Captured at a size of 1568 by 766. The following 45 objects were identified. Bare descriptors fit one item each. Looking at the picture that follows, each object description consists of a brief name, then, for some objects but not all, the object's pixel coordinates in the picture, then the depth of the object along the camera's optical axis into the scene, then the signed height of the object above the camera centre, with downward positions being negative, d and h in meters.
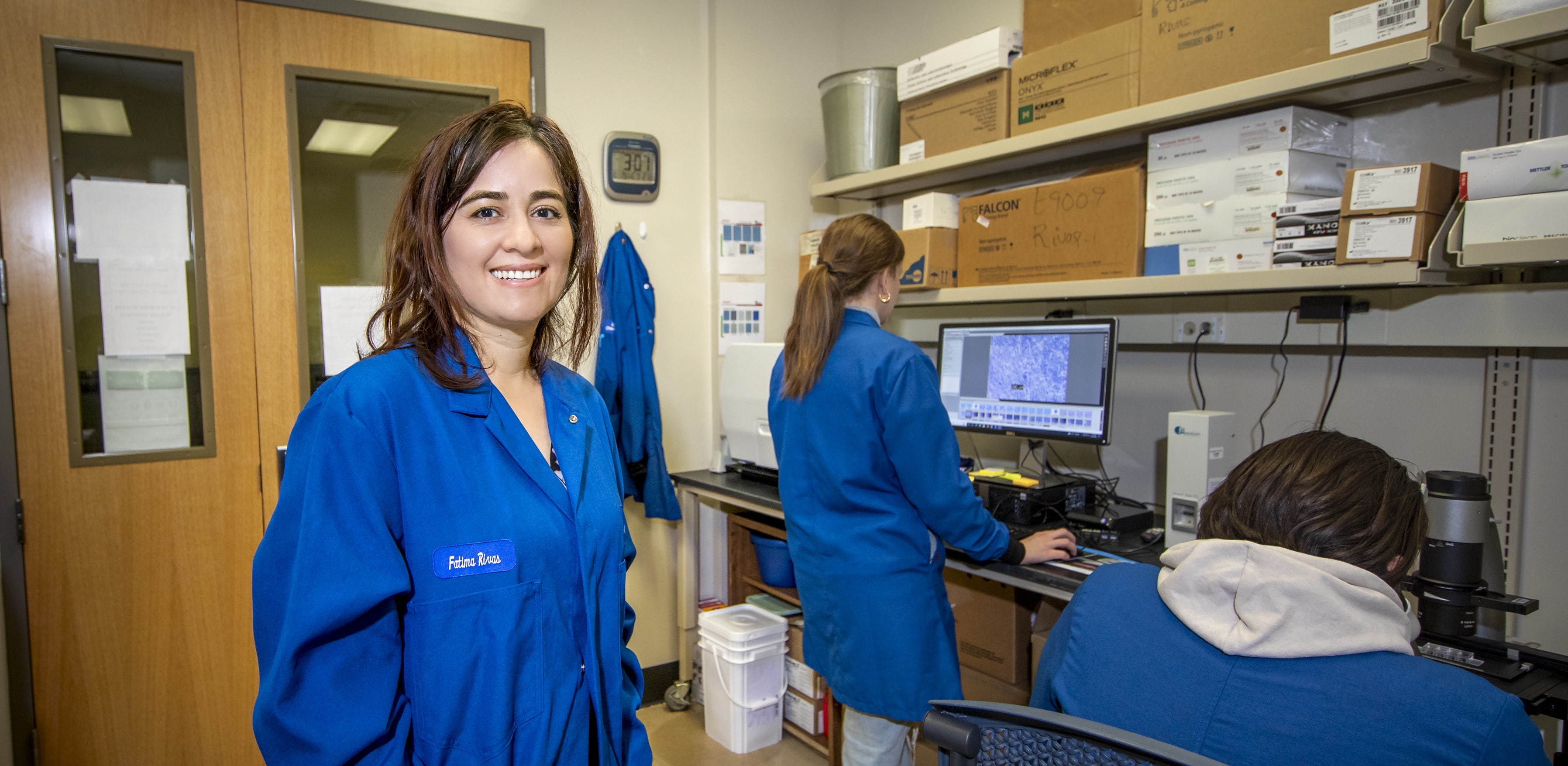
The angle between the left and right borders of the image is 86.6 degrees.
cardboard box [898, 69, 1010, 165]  2.38 +0.64
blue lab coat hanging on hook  2.82 -0.14
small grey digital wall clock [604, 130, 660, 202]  2.88 +0.58
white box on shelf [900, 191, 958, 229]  2.54 +0.38
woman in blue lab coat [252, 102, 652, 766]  0.80 -0.20
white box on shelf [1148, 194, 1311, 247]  1.78 +0.25
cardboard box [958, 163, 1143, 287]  2.04 +0.27
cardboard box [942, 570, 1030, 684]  2.02 -0.73
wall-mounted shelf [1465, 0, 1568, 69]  1.35 +0.50
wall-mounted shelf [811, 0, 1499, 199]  1.53 +0.50
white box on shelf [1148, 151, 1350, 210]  1.75 +0.34
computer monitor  2.14 -0.13
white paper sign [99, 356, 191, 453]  2.25 -0.19
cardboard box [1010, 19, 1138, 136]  2.02 +0.65
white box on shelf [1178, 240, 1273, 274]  1.79 +0.17
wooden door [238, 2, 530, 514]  2.37 +0.53
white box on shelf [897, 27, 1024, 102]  2.33 +0.79
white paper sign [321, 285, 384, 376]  2.50 +0.04
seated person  0.78 -0.33
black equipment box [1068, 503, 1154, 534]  2.01 -0.46
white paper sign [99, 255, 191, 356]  2.23 +0.08
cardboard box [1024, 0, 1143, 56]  2.05 +0.81
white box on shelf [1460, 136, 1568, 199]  1.35 +0.27
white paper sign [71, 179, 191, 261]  2.20 +0.31
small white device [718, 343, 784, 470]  2.66 -0.22
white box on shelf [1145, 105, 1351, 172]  1.76 +0.43
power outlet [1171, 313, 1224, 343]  2.10 +0.01
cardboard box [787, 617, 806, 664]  2.60 -0.96
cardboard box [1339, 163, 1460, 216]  1.51 +0.26
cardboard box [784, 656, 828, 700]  2.51 -1.07
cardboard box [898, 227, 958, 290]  2.55 +0.23
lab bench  2.54 -0.69
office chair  0.64 -0.34
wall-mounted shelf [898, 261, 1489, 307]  1.56 +0.11
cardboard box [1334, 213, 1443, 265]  1.52 +0.17
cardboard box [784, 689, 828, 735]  2.52 -1.18
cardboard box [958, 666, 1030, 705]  2.01 -0.88
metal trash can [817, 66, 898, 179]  2.83 +0.74
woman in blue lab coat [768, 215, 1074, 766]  1.68 -0.35
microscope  1.28 -0.41
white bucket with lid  2.53 -1.06
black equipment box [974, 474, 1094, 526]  2.04 -0.42
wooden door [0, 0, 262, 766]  2.14 -0.46
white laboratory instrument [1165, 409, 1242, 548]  1.87 -0.30
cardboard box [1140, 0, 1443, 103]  1.58 +0.61
